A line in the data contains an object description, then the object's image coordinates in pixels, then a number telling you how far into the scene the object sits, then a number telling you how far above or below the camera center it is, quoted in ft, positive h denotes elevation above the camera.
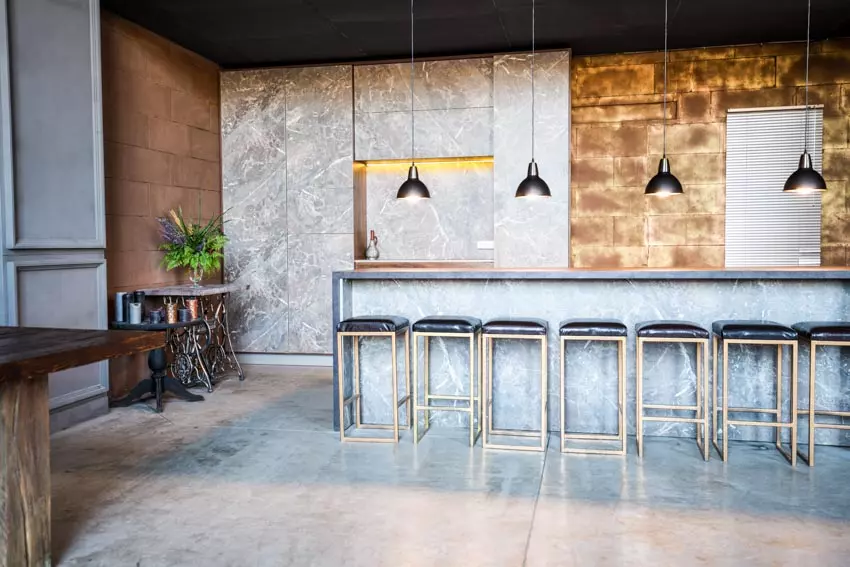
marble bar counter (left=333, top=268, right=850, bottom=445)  12.85 -0.86
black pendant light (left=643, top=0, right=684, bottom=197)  13.93 +1.82
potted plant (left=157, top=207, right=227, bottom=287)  18.29 +0.79
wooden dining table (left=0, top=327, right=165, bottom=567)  7.29 -1.78
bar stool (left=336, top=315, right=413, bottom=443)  13.00 -1.16
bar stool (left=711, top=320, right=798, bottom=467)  11.52 -1.18
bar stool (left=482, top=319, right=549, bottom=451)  12.35 -1.14
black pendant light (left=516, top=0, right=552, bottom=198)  14.35 +1.82
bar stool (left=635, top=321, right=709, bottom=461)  11.80 -1.19
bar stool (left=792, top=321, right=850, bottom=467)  11.39 -1.18
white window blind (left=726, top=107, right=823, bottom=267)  20.53 +2.31
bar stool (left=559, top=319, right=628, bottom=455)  12.12 -1.15
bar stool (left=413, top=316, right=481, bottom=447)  12.74 -1.16
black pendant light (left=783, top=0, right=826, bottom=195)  13.17 +1.75
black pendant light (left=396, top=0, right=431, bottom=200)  14.80 +1.86
